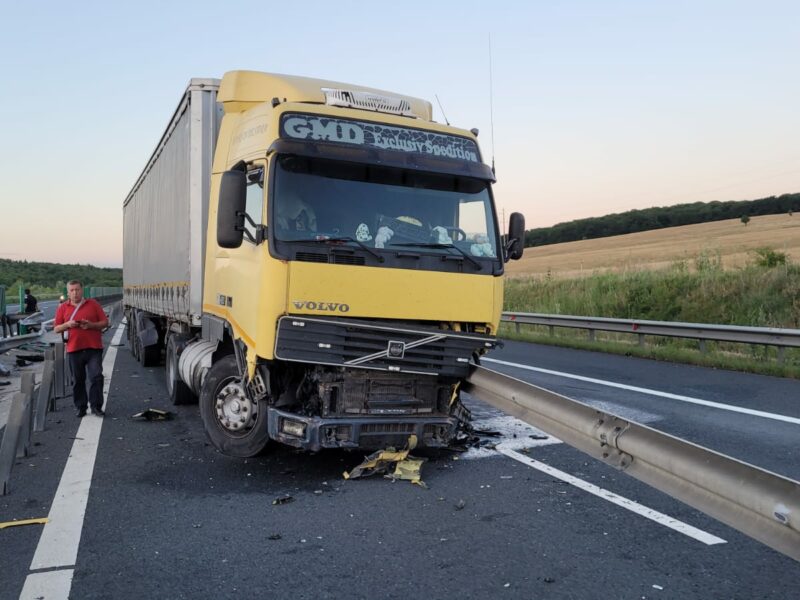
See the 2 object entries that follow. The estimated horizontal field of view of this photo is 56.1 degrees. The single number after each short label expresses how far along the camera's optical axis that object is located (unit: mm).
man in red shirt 9203
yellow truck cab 5844
